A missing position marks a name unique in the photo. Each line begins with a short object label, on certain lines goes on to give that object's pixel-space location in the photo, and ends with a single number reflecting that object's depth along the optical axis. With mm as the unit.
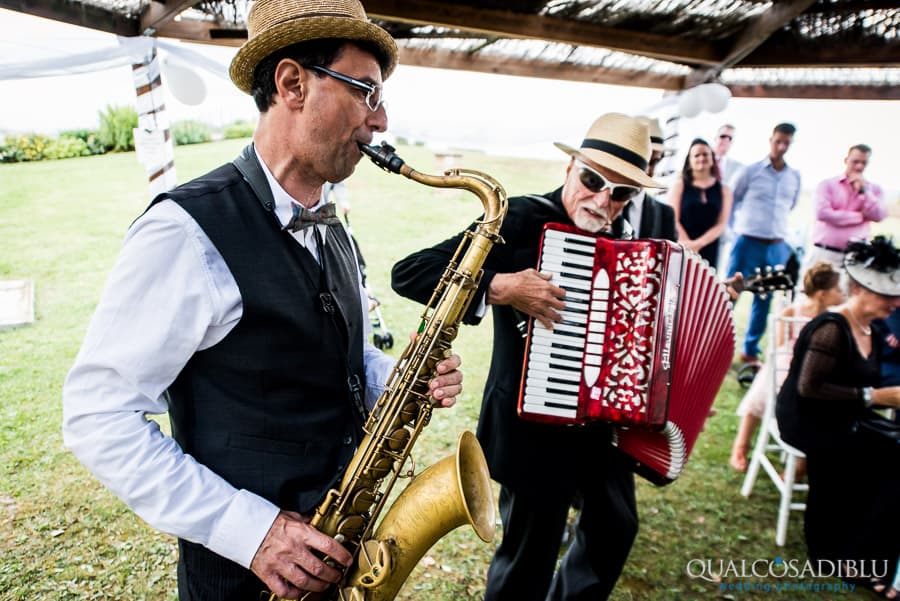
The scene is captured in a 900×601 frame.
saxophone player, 1237
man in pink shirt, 6531
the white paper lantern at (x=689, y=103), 6395
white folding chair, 3752
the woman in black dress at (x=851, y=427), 3328
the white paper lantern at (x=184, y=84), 4906
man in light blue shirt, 6664
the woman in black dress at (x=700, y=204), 5895
